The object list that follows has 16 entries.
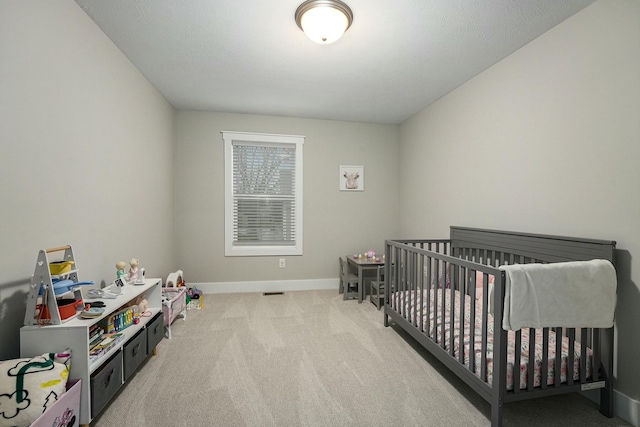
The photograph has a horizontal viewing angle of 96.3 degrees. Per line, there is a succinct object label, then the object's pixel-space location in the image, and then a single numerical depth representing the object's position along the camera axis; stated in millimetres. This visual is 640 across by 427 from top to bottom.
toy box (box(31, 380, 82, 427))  1130
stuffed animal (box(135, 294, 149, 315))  2126
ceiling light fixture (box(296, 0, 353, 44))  1697
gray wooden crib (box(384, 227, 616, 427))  1423
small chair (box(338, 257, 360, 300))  3496
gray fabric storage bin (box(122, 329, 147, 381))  1729
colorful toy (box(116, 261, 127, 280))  2047
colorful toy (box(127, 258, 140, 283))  2191
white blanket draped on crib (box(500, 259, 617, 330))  1366
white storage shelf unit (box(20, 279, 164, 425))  1324
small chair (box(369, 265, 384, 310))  3234
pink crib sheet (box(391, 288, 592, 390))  1483
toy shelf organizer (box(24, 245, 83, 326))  1334
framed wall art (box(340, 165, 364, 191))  4016
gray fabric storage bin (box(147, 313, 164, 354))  2039
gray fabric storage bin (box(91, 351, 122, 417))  1416
